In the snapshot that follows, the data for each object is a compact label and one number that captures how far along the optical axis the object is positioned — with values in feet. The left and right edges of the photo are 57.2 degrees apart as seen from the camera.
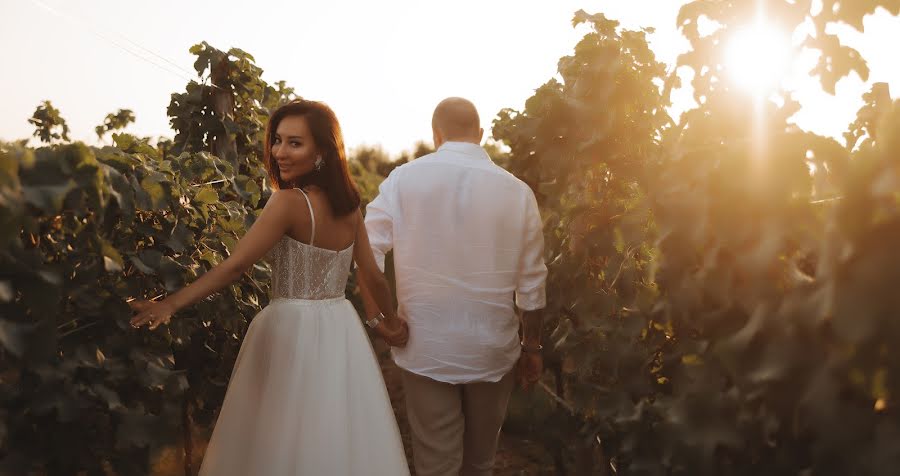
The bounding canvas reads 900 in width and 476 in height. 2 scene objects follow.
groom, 11.34
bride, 9.93
